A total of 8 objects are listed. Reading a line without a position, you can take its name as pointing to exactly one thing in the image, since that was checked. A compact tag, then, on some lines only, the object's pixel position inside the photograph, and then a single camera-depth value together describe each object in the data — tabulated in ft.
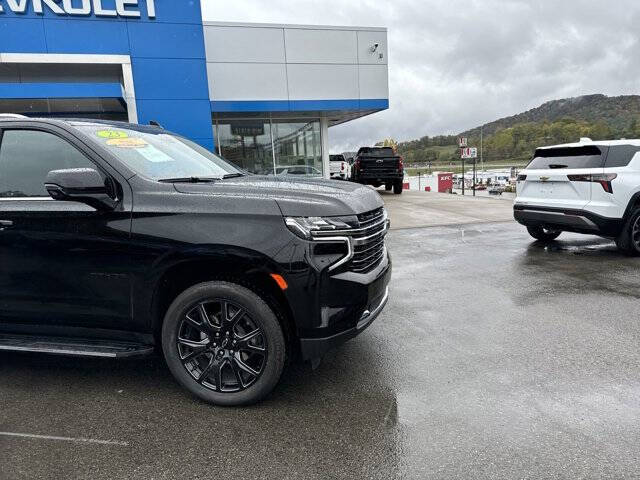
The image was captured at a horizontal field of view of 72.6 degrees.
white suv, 21.66
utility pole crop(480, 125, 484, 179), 227.59
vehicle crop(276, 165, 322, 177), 55.21
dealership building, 40.73
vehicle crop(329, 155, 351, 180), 81.95
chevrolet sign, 39.81
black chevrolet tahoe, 9.02
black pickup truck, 63.05
